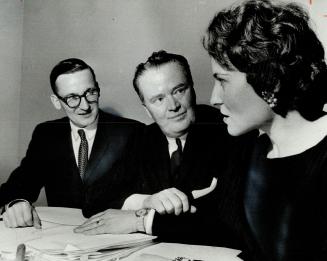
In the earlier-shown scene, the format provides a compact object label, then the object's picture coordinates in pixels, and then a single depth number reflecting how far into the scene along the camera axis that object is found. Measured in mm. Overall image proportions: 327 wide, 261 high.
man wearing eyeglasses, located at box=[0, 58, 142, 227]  1334
